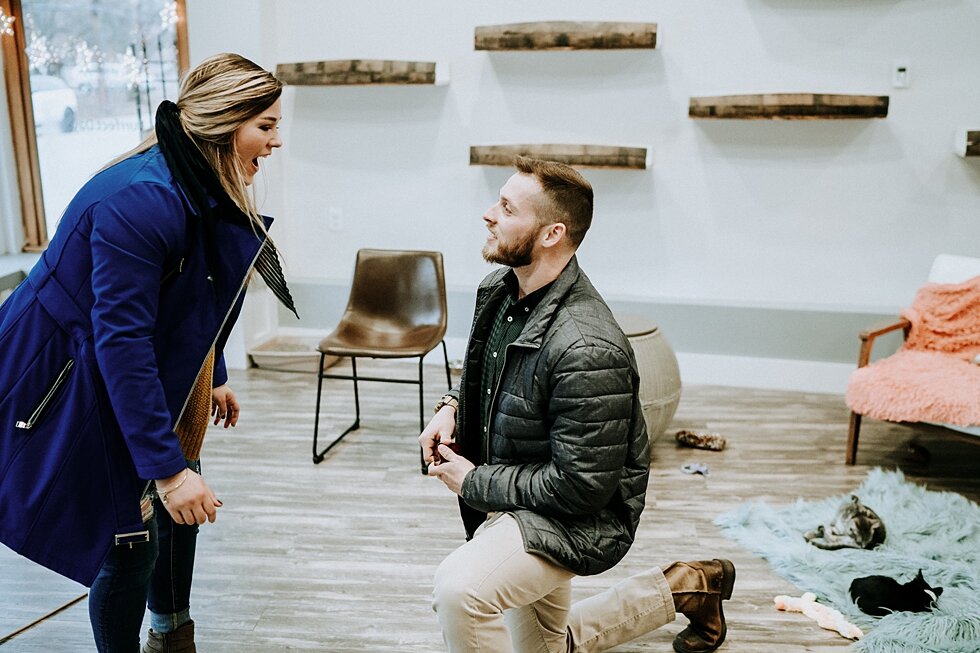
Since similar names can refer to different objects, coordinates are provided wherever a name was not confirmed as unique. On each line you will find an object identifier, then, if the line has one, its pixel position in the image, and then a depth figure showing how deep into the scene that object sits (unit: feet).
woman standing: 4.96
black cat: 8.09
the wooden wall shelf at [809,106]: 13.60
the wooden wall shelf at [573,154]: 14.42
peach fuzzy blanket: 10.69
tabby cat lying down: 9.36
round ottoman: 11.34
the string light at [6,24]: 15.70
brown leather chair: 12.41
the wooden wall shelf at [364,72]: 14.90
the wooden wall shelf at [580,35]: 14.17
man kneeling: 5.43
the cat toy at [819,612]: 7.88
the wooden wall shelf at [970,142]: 13.35
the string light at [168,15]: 15.78
